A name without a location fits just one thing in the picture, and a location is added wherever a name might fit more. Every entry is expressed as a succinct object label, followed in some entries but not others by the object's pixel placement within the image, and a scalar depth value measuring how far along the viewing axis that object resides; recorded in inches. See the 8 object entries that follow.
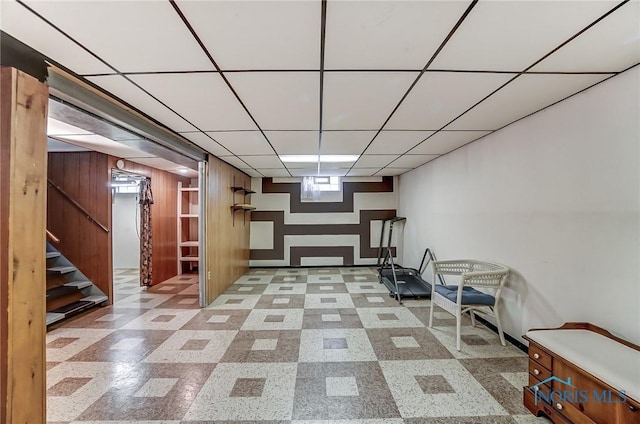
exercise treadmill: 179.9
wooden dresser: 54.9
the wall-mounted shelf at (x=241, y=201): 222.0
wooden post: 55.5
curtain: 211.0
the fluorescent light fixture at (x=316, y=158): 177.3
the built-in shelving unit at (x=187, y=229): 257.9
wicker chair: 112.7
